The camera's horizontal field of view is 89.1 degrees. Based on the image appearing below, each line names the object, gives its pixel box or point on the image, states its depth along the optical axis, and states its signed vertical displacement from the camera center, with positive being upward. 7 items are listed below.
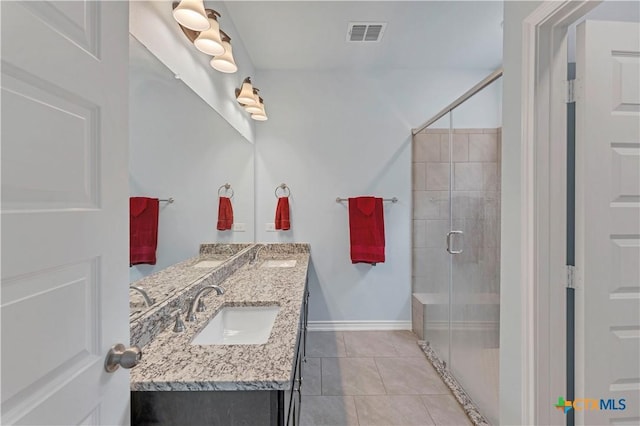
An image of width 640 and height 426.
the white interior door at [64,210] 0.50 +0.00
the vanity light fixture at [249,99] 2.49 +0.88
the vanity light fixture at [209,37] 1.60 +0.87
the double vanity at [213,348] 0.90 -0.46
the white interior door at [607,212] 1.24 +0.00
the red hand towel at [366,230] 3.11 -0.18
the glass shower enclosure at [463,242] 1.90 -0.22
